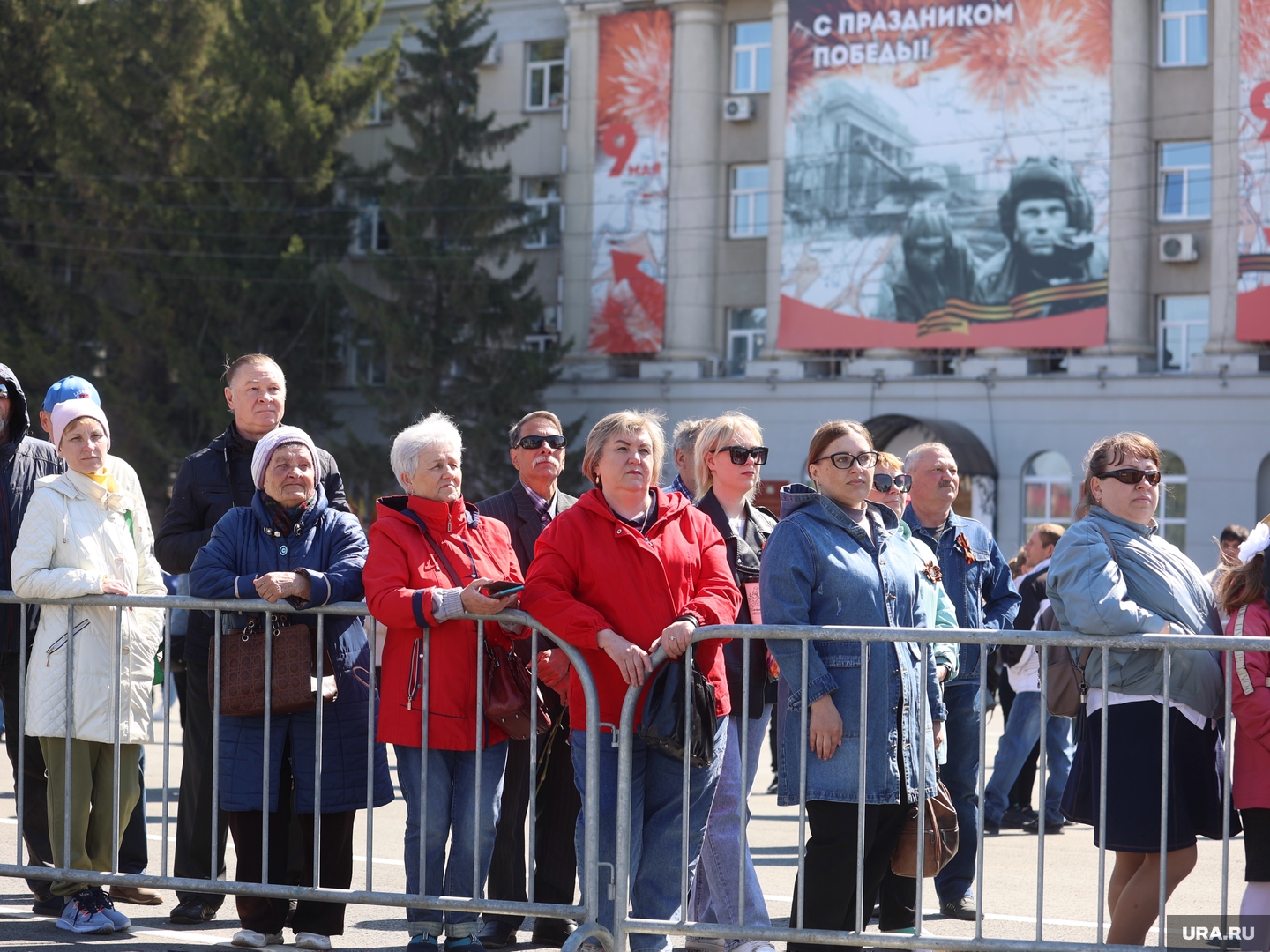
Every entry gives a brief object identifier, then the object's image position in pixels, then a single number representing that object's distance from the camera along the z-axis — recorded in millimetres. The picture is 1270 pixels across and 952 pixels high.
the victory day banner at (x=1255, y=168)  29703
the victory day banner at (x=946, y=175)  31141
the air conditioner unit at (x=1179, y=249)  30875
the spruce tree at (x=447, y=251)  36375
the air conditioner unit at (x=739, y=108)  35156
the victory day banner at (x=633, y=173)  35625
